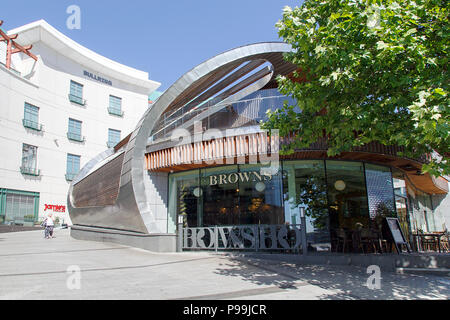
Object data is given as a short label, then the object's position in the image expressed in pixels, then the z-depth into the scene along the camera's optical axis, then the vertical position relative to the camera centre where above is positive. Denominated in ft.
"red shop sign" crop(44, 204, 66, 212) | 100.68 +1.80
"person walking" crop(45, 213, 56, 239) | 59.06 -1.97
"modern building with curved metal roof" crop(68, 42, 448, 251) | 36.45 +3.74
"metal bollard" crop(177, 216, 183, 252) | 38.00 -3.11
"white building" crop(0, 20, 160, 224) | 92.02 +31.83
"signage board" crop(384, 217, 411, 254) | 33.60 -2.63
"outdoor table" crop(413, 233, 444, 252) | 37.28 -3.33
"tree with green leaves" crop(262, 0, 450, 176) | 17.44 +7.99
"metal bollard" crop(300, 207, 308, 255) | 32.35 -2.55
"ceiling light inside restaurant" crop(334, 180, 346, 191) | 37.96 +2.63
